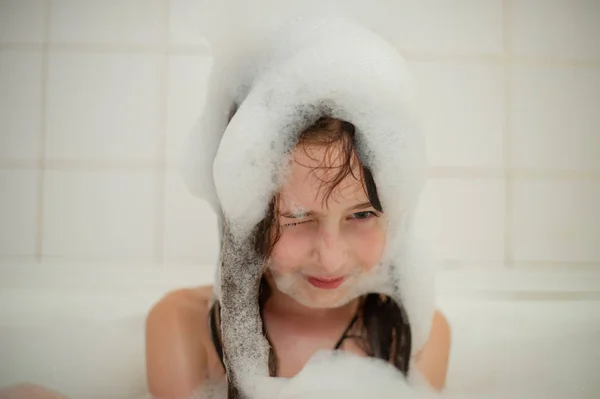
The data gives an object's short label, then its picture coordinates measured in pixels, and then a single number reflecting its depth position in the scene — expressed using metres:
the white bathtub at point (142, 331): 0.91
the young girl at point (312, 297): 0.73
